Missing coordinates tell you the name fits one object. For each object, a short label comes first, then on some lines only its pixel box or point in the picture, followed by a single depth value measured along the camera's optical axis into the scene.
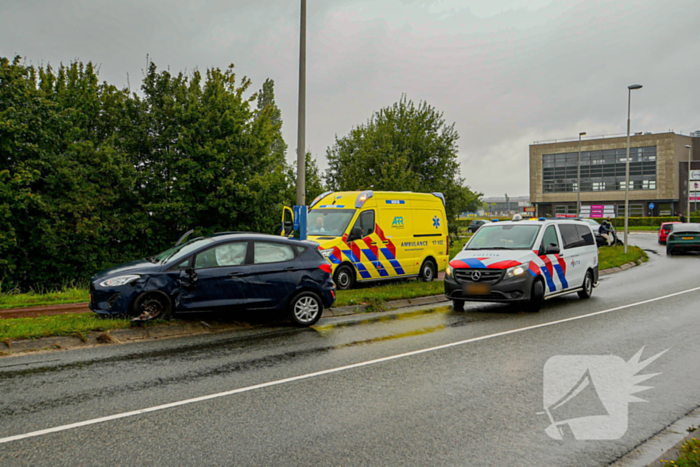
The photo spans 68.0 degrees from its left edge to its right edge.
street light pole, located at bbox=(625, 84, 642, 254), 27.04
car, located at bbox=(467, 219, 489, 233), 54.69
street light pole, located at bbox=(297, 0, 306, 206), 11.56
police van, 10.23
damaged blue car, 8.10
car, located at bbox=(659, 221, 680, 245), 34.81
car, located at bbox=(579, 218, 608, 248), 28.74
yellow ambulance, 13.45
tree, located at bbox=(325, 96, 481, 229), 28.27
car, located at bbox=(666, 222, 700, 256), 26.64
